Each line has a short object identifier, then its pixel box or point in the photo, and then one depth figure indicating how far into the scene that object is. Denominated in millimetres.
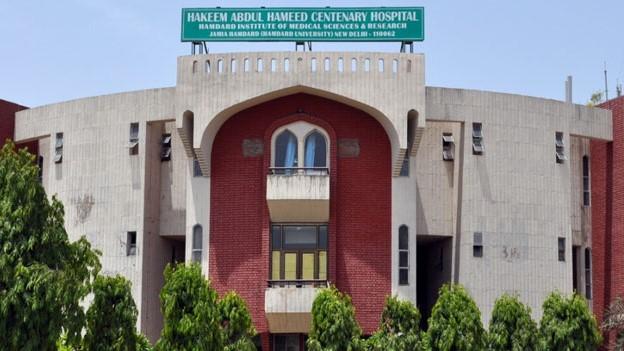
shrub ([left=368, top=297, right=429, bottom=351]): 29094
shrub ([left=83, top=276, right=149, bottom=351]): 26734
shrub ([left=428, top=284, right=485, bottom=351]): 28938
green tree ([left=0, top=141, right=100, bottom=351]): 23766
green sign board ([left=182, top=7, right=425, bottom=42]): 33250
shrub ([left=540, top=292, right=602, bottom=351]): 29984
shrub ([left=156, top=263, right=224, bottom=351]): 26938
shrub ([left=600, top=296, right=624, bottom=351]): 32188
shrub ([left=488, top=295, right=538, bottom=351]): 29953
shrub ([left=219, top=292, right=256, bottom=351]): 29094
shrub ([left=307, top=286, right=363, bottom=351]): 28547
